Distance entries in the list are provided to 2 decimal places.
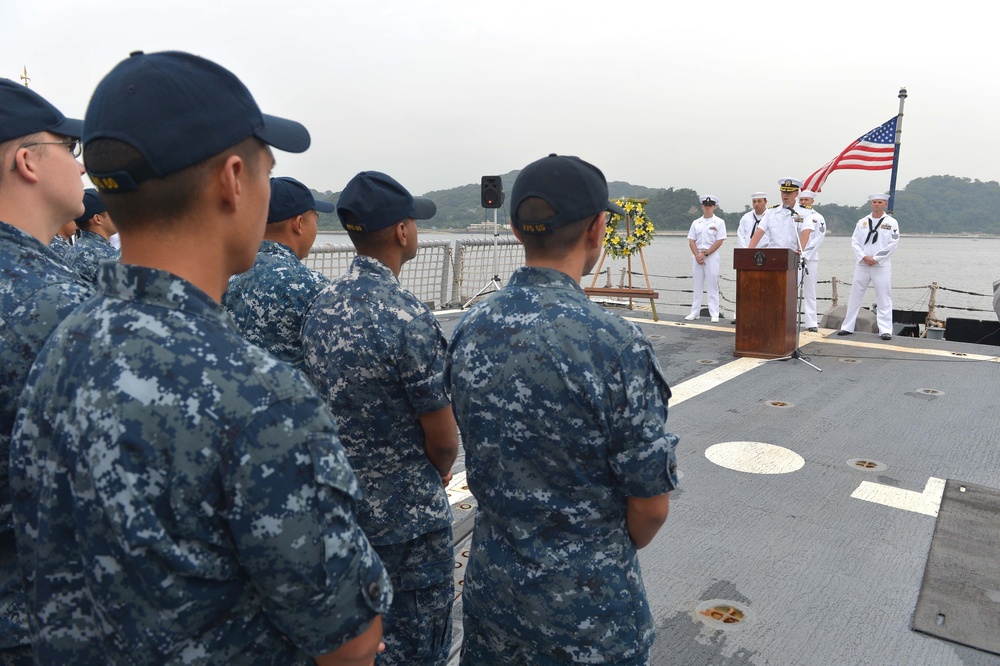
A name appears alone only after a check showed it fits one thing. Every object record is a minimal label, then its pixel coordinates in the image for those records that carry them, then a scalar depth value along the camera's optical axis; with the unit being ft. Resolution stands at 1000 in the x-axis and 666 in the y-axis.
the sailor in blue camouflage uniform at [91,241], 13.58
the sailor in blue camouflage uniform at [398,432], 6.71
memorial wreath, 41.98
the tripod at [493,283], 39.78
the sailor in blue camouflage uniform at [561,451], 5.17
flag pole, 34.22
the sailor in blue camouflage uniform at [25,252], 4.67
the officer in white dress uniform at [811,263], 31.53
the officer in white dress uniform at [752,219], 33.27
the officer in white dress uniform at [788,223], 31.63
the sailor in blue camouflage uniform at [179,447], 3.02
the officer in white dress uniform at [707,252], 35.86
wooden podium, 25.30
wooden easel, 34.94
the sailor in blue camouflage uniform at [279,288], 8.96
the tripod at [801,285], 25.46
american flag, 34.55
